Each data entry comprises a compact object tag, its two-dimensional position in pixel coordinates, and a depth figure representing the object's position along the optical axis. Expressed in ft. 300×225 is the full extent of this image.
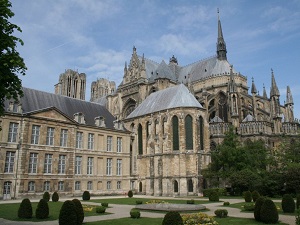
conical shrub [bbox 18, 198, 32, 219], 52.90
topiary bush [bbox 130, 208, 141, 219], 53.26
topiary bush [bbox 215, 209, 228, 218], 54.85
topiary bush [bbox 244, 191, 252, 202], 88.17
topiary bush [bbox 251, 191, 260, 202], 88.63
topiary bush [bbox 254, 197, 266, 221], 51.08
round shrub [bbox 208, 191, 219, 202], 91.53
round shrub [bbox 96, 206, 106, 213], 61.94
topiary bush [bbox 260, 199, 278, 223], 48.21
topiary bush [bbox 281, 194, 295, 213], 61.93
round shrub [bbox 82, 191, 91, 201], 99.40
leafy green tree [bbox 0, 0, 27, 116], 37.96
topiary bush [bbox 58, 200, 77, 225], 42.42
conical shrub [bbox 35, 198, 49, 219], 52.80
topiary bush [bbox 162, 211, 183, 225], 37.83
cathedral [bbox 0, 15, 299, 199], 110.32
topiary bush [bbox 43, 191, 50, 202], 91.26
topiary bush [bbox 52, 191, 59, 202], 91.40
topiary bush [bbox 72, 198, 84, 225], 45.73
